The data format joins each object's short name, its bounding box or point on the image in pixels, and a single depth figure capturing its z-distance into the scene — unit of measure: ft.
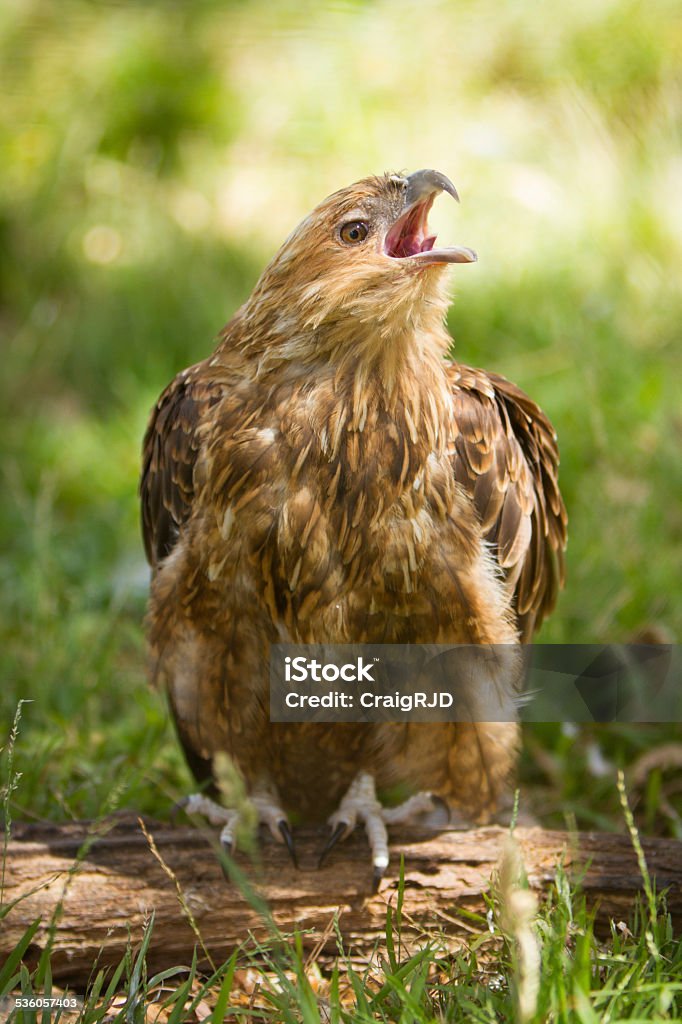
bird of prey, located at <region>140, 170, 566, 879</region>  18.22
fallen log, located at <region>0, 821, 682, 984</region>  18.16
